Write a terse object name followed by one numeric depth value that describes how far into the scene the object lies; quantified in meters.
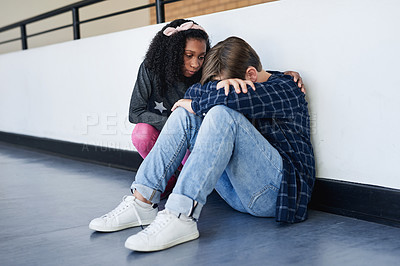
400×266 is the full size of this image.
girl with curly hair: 1.91
